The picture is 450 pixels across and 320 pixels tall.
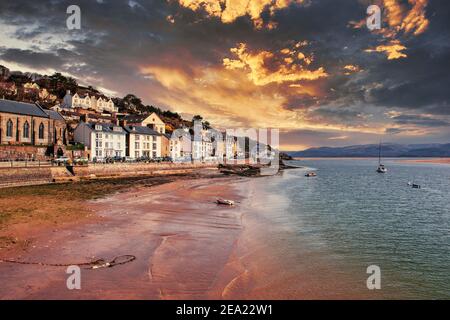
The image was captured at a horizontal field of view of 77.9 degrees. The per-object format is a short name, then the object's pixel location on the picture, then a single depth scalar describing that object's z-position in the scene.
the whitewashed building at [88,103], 120.31
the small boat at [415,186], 58.59
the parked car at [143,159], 71.16
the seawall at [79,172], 39.69
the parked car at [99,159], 59.96
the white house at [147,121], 95.75
